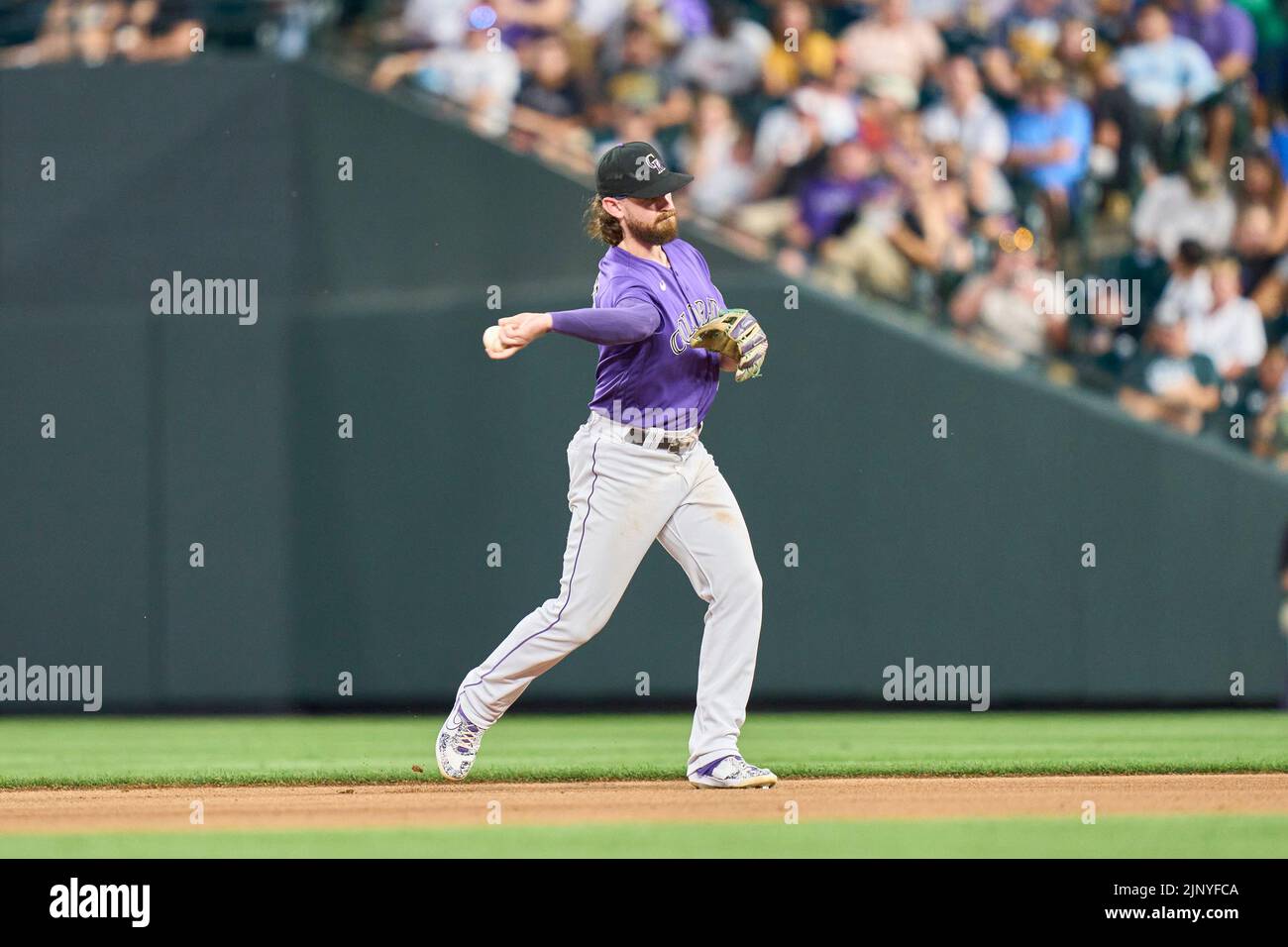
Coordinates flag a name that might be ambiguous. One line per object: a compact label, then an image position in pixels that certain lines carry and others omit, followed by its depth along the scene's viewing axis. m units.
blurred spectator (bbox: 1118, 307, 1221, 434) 10.62
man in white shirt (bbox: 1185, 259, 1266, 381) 10.62
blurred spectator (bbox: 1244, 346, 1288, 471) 10.55
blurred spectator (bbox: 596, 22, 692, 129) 10.98
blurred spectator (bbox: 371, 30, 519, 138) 11.12
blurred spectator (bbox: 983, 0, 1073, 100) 11.07
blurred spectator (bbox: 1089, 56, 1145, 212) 10.80
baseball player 6.57
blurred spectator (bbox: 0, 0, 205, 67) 11.22
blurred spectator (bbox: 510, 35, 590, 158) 11.08
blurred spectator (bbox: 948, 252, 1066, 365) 10.68
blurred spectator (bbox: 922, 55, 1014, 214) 10.84
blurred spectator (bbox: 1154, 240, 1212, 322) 10.66
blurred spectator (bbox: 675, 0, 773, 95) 11.07
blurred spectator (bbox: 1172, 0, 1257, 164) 11.14
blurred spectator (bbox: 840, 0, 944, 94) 11.06
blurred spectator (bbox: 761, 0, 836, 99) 11.11
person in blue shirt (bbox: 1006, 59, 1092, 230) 10.86
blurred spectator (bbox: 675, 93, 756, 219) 10.91
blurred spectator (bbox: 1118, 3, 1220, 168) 10.87
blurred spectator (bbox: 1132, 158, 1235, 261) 10.77
